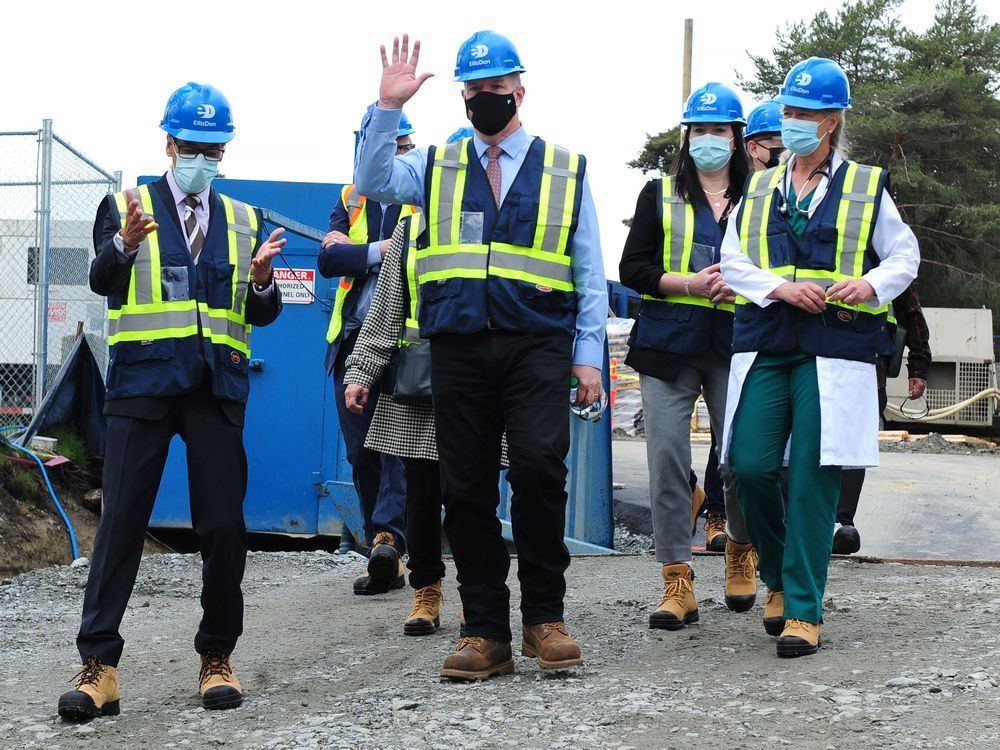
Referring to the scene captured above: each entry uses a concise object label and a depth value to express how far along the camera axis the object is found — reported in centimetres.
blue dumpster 1052
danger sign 1040
